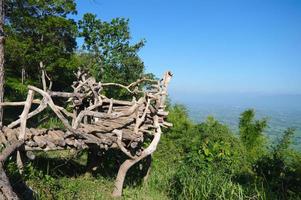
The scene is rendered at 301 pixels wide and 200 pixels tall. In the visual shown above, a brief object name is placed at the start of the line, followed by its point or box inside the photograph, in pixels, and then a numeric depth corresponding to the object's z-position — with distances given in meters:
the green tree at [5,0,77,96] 17.44
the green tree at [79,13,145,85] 16.06
